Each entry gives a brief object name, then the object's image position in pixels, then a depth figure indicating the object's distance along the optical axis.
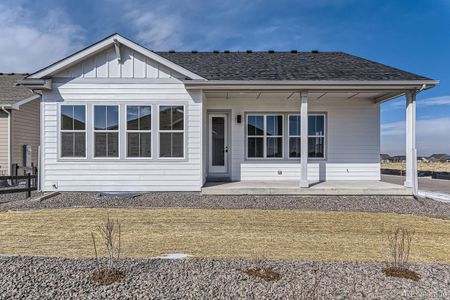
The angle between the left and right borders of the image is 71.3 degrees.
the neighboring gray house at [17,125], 13.32
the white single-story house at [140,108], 9.49
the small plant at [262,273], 3.48
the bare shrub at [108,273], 3.39
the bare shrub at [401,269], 3.60
